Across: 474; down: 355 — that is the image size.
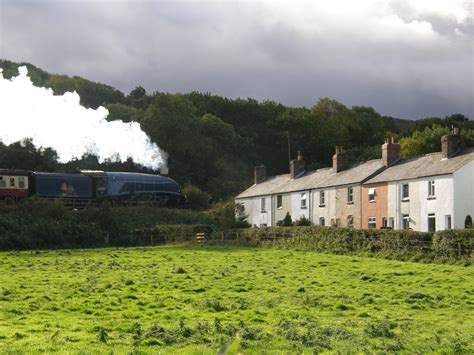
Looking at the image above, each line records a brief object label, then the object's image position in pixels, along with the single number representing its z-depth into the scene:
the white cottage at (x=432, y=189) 49.06
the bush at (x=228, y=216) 68.19
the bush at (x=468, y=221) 48.53
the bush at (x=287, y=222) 64.81
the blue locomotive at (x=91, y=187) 62.66
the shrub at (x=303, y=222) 63.12
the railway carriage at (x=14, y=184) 61.69
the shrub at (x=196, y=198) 78.84
